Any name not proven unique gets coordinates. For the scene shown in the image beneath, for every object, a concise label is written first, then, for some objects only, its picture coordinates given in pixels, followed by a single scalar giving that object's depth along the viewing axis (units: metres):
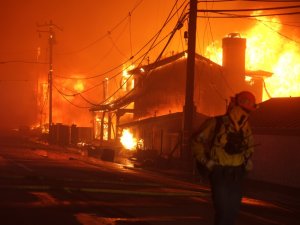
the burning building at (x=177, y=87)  52.06
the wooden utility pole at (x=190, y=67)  28.45
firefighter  6.60
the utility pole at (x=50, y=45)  66.45
